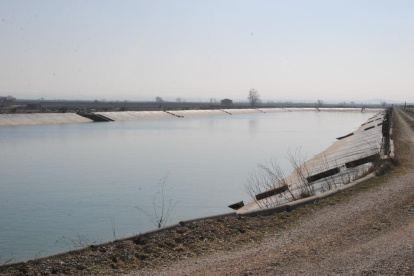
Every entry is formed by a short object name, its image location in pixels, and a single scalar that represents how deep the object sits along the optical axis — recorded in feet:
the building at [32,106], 293.39
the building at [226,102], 644.56
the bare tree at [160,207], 43.63
